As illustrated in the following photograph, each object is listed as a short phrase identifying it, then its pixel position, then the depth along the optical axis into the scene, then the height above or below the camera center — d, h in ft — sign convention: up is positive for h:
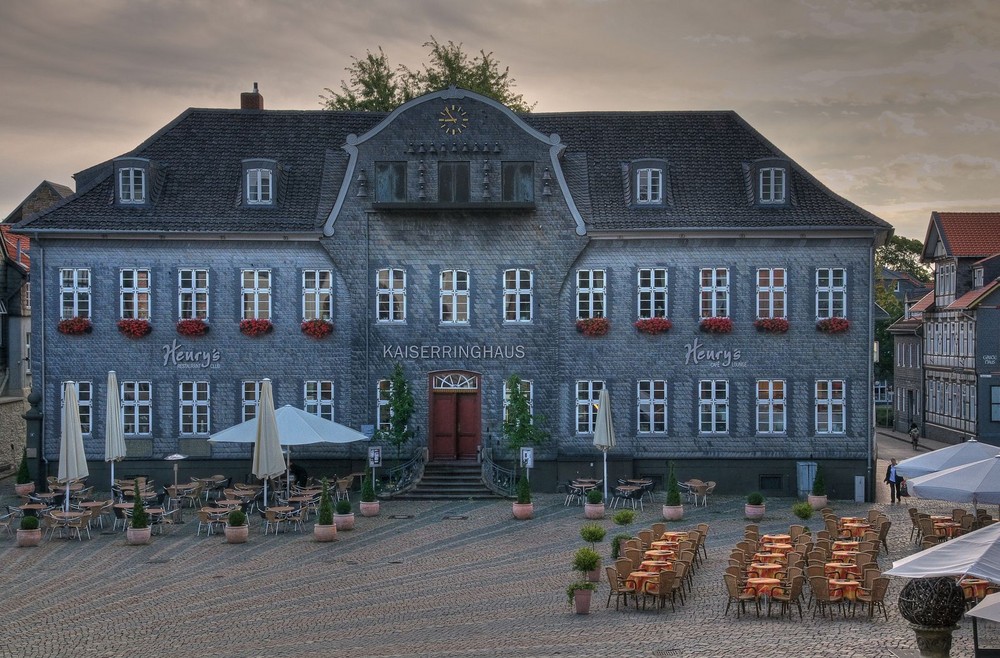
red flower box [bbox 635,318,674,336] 126.00 +0.57
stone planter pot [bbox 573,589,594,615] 71.46 -15.74
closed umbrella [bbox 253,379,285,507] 100.42 -9.50
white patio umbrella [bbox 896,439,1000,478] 93.91 -9.90
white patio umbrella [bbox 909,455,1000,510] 82.38 -10.46
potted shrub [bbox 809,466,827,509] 115.65 -15.49
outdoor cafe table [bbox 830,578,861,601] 70.89 -14.91
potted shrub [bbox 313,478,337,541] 98.12 -15.74
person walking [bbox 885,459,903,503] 121.39 -15.17
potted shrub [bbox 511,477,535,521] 108.47 -15.49
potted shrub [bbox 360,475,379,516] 110.42 -15.40
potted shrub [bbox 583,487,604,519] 108.99 -15.53
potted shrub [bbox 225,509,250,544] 97.04 -15.73
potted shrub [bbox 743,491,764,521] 108.68 -15.76
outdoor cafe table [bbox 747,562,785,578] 73.31 -14.37
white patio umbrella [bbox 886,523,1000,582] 50.72 -9.76
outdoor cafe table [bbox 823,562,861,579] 73.97 -14.49
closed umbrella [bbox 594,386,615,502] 113.09 -9.30
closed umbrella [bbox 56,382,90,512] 101.81 -9.57
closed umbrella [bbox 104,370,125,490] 106.52 -8.50
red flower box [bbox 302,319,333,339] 126.52 +0.26
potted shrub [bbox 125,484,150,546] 96.84 -15.77
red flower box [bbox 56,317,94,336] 126.52 +0.47
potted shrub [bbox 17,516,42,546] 97.14 -16.02
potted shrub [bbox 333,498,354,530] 102.53 -15.61
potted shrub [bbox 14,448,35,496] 121.61 -15.42
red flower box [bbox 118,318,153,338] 126.62 +0.37
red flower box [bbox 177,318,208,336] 126.21 +0.36
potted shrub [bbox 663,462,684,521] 107.65 -15.54
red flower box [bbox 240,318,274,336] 126.52 +0.47
